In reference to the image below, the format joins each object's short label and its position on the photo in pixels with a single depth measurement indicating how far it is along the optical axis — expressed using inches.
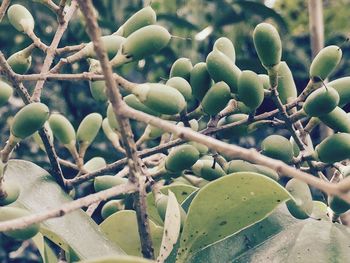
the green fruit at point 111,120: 17.7
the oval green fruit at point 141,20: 16.2
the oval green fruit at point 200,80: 16.7
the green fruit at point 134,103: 16.2
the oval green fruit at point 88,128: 18.8
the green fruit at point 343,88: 15.9
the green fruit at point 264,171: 16.0
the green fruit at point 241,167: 15.9
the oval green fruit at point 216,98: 16.1
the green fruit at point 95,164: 18.3
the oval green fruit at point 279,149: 15.7
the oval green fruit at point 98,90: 16.8
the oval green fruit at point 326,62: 16.2
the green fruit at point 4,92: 14.3
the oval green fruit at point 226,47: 17.1
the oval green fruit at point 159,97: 14.0
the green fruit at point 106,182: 16.9
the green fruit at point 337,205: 15.0
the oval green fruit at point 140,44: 14.7
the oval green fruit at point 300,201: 15.1
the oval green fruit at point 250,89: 15.5
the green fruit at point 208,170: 16.6
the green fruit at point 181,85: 16.1
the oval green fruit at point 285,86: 16.8
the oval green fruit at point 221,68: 15.9
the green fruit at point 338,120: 15.6
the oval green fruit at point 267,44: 15.7
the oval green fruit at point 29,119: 14.5
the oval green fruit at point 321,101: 15.2
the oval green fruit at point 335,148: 15.3
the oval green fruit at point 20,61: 15.9
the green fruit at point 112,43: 15.5
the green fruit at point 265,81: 16.8
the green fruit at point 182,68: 17.0
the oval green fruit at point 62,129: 17.8
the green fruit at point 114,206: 18.1
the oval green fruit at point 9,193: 14.1
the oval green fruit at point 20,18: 17.0
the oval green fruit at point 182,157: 15.7
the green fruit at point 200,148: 16.3
